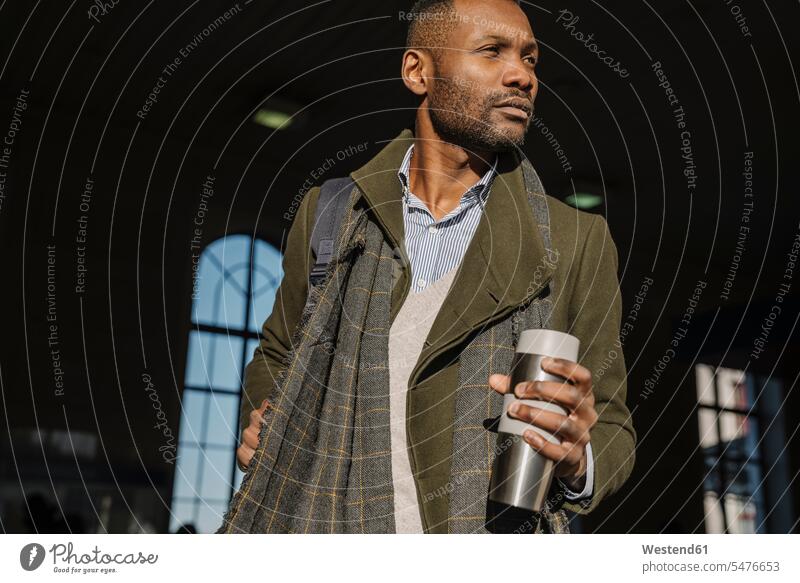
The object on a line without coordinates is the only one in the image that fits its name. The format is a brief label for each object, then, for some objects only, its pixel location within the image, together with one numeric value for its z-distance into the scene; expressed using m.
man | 0.98
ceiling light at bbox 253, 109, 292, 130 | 2.37
